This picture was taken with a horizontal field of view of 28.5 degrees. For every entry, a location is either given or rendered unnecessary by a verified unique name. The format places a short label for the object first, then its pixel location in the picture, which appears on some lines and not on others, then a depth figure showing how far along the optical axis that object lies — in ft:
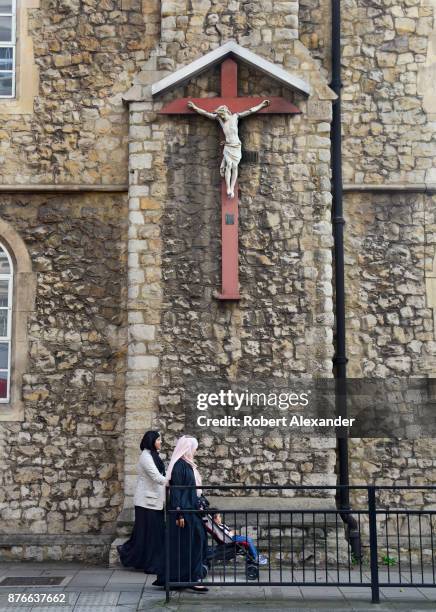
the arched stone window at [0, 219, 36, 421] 35.57
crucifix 34.32
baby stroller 27.63
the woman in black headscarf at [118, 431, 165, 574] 30.25
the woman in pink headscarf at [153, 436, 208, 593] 26.86
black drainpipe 34.68
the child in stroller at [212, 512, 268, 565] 28.68
